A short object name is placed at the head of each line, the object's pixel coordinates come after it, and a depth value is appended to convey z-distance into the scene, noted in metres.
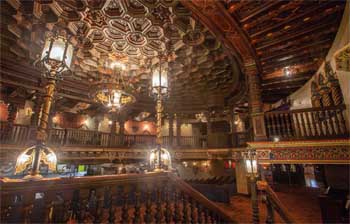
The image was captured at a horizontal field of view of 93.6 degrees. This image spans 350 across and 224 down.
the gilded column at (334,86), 4.16
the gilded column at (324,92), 4.73
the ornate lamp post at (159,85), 2.84
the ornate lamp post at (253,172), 3.62
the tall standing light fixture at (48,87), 1.54
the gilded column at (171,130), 9.35
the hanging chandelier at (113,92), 3.90
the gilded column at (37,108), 6.61
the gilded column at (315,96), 5.35
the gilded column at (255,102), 4.48
